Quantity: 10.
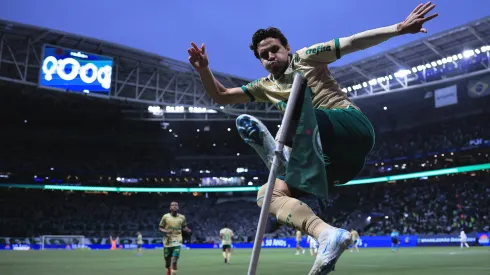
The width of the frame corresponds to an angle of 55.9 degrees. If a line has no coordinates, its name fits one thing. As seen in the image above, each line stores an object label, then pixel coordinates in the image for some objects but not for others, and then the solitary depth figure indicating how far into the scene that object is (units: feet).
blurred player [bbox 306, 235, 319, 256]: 87.94
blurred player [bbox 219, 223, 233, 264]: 66.32
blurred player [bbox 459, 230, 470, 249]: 110.73
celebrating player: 10.01
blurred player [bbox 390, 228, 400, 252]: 99.94
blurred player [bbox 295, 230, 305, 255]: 91.89
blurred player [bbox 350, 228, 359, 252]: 107.76
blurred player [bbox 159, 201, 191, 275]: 41.32
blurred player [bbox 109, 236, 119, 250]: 150.04
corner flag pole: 9.28
